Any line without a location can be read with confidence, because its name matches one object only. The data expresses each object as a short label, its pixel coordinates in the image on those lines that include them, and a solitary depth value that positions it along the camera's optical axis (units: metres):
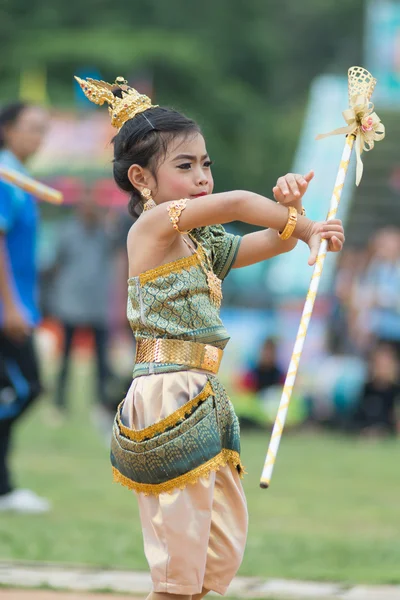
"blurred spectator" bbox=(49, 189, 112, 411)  19.87
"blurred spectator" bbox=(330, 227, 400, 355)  19.87
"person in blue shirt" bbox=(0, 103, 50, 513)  12.40
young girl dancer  6.75
